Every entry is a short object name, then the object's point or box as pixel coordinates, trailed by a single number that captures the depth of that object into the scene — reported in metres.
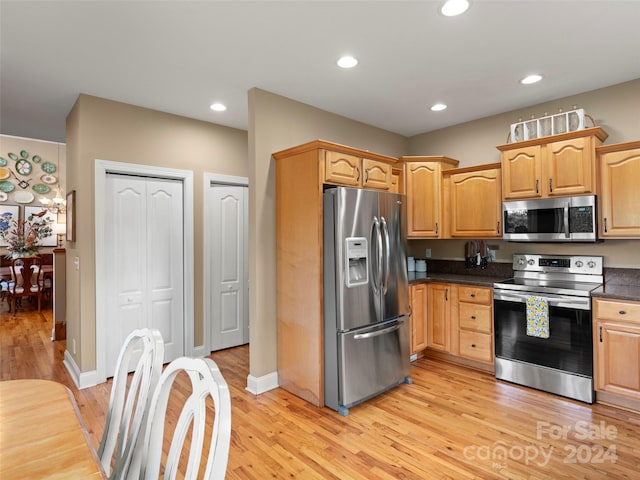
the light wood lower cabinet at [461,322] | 3.54
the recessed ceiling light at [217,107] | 3.63
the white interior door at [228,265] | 4.30
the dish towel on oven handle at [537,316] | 3.10
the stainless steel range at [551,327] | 2.93
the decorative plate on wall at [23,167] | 7.62
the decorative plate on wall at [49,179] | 7.95
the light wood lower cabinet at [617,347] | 2.70
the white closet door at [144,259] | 3.58
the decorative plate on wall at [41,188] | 7.88
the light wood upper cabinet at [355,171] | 3.00
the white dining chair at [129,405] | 1.25
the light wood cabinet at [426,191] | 4.14
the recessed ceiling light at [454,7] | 2.09
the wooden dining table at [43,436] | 0.97
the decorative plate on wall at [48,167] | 7.91
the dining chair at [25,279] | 6.56
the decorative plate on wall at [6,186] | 7.50
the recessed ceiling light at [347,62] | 2.75
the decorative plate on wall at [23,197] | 7.68
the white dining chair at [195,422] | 0.83
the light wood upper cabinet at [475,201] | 3.77
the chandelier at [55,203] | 7.50
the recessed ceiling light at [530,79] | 3.08
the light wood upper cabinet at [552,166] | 3.10
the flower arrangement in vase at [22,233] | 7.56
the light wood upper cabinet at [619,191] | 2.95
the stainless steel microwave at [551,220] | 3.14
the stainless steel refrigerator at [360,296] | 2.85
